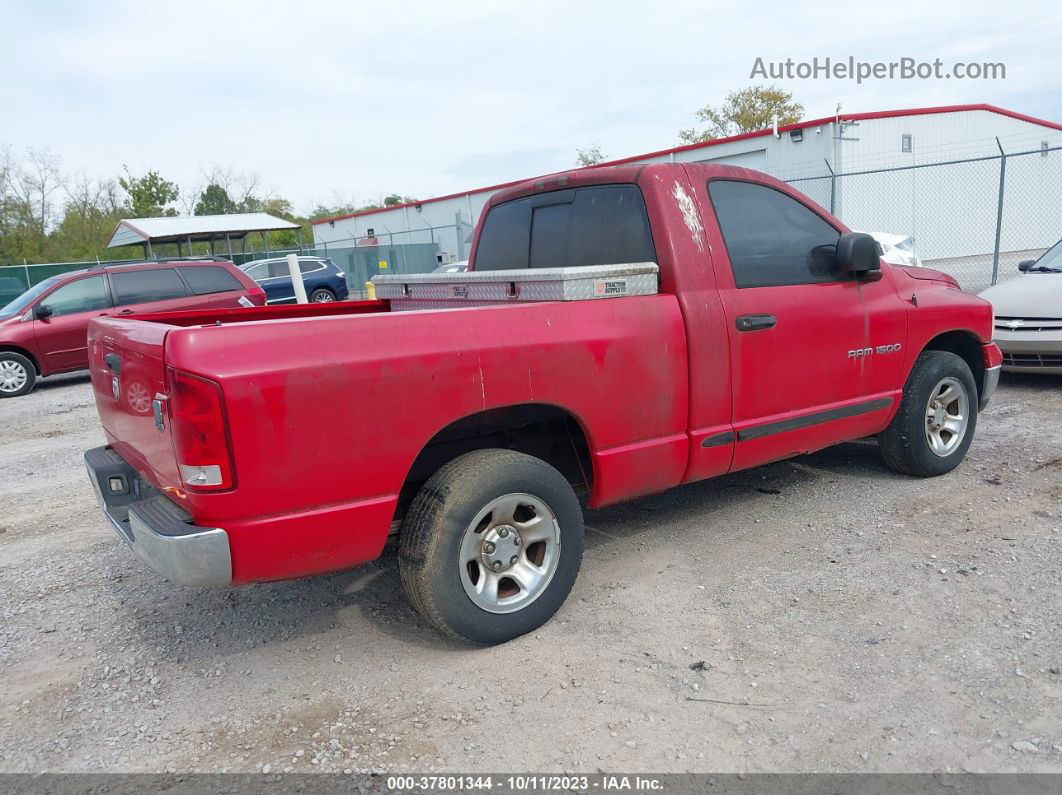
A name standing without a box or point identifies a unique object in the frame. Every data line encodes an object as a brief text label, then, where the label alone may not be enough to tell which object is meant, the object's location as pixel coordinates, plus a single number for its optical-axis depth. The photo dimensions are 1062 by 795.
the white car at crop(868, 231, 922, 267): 14.14
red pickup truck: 2.77
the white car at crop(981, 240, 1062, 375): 7.30
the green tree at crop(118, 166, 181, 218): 50.59
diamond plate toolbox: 3.55
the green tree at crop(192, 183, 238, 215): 58.50
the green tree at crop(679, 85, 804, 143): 46.16
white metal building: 23.12
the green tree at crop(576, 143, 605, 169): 53.36
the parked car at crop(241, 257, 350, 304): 20.20
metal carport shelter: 26.44
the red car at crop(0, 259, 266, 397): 11.34
